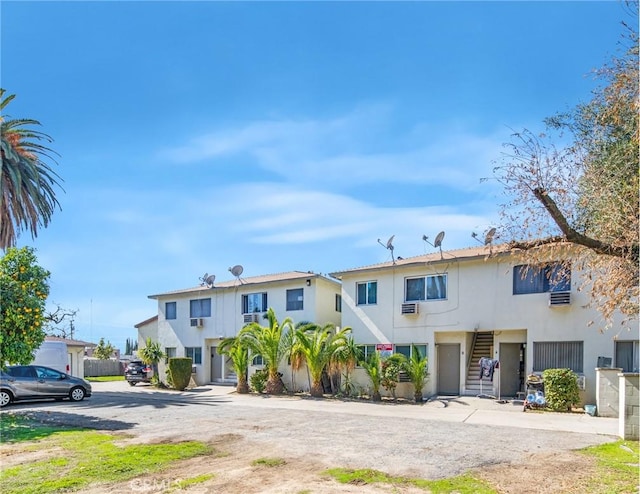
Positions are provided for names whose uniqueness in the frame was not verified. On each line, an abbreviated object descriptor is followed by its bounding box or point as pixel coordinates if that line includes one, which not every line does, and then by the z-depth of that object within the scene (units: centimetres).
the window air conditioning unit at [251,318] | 2770
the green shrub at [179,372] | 2644
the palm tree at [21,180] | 1925
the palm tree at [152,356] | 2869
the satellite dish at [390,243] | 2345
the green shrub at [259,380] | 2427
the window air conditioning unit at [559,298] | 1809
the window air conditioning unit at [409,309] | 2180
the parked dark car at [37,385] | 1902
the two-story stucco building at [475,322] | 1802
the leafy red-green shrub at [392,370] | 2070
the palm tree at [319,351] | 2194
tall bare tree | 814
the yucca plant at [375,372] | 2083
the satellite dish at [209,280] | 3000
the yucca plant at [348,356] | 2166
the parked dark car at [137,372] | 2914
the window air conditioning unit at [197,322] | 2997
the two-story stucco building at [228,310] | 2608
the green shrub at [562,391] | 1711
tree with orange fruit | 1320
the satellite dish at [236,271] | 2952
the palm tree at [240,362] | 2430
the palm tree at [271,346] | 2356
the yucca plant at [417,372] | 2044
